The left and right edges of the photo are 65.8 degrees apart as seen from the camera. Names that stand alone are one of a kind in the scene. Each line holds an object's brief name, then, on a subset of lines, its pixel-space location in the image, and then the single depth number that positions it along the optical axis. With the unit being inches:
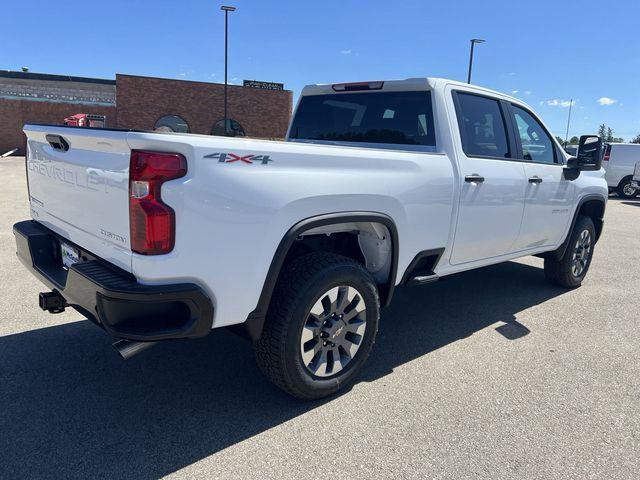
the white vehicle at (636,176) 687.1
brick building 1162.0
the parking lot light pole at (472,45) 1136.8
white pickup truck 87.4
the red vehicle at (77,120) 760.8
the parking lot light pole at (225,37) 1064.1
